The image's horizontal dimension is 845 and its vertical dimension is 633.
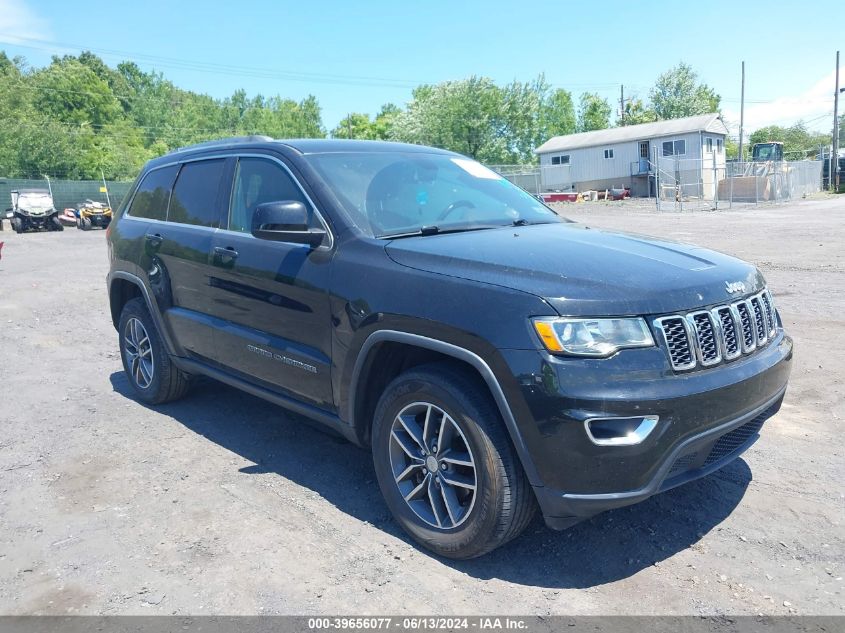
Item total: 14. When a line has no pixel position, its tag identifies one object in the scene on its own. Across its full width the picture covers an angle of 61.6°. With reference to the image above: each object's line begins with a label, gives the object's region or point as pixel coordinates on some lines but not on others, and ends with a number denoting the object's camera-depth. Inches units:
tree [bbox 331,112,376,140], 3779.5
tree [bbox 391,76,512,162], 2394.2
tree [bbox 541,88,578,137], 2800.2
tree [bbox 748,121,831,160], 3435.8
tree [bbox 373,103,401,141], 3716.3
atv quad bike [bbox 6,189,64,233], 1247.5
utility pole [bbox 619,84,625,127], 3120.1
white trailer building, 1803.6
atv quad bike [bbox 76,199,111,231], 1328.7
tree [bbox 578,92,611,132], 3233.3
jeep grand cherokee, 108.0
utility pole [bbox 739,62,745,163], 2100.1
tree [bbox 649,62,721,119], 2913.4
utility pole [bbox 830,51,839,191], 1700.3
